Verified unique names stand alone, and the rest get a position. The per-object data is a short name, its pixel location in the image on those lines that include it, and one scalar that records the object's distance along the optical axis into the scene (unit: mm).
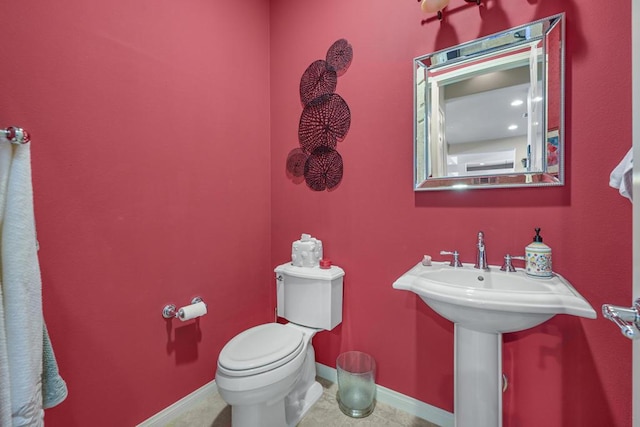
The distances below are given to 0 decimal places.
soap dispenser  1026
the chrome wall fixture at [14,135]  740
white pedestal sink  801
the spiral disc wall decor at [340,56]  1535
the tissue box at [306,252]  1568
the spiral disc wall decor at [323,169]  1584
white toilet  1097
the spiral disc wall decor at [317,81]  1595
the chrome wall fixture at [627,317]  469
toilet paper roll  1325
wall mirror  1070
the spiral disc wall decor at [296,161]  1714
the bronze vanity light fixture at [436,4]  1172
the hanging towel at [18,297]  736
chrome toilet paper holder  1322
